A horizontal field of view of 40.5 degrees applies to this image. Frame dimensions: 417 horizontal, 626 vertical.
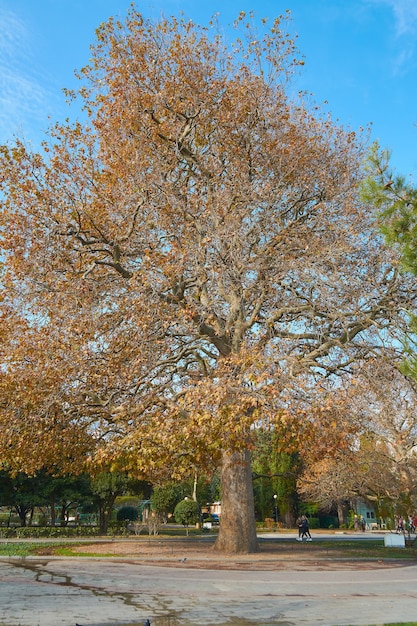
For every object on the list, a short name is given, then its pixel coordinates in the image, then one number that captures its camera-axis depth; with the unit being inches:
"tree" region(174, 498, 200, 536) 1455.5
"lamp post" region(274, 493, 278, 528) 2005.4
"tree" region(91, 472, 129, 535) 1336.1
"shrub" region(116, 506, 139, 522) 1751.7
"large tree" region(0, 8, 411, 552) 574.9
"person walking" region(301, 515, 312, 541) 1182.6
